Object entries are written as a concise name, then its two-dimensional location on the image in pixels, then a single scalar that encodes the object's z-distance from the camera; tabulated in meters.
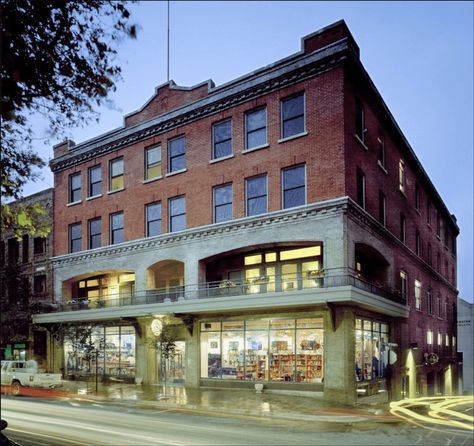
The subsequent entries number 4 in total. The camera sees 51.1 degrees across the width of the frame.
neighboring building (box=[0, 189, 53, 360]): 33.53
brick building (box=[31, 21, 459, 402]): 23.39
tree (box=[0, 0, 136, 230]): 5.21
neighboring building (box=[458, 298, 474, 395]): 53.03
